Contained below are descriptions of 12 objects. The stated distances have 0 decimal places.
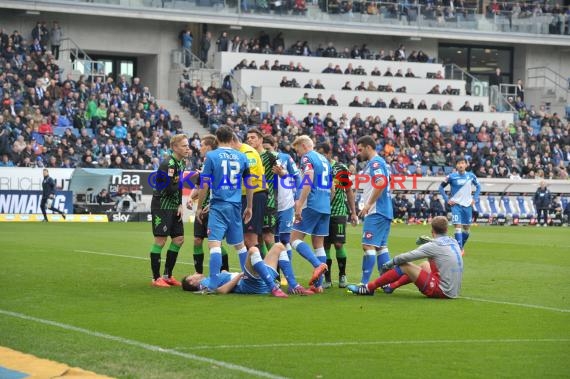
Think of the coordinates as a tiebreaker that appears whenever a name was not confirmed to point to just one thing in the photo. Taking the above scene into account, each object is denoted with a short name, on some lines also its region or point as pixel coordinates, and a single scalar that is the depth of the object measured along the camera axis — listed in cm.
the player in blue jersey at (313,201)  1463
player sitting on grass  1359
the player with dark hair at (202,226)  1518
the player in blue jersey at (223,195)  1382
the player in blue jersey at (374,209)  1474
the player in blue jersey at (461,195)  2428
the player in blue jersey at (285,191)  1528
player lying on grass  1377
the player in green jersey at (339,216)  1553
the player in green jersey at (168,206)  1505
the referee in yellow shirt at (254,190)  1432
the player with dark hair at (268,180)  1498
